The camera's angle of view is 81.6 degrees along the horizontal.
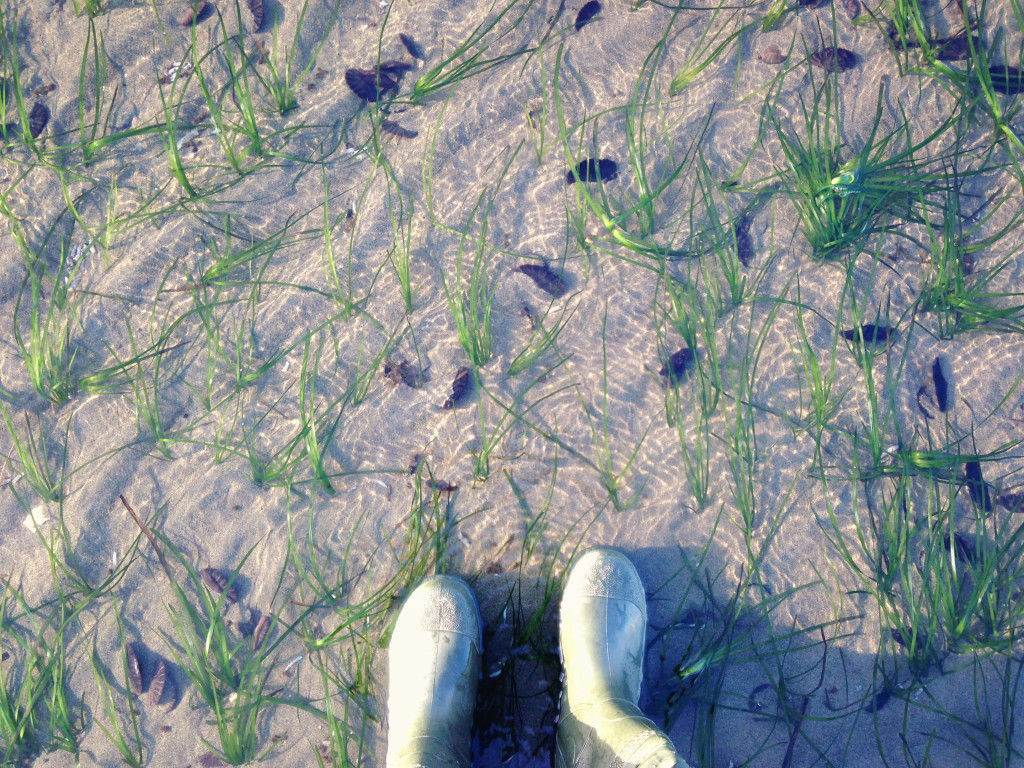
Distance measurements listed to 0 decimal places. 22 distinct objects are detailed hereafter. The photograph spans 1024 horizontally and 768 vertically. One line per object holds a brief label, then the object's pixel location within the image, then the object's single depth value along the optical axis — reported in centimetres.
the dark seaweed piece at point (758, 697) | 205
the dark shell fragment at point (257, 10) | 247
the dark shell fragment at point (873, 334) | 222
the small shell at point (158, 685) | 211
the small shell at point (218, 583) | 217
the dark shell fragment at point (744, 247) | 229
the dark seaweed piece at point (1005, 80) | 233
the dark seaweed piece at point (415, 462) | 223
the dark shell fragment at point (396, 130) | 241
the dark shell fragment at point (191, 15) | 247
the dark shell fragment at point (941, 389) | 220
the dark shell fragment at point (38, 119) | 244
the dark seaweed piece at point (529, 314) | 230
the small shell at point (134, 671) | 212
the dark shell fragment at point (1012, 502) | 213
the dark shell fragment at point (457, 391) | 225
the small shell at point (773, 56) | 240
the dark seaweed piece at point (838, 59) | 239
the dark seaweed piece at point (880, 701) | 204
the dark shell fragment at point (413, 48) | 245
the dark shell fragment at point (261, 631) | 212
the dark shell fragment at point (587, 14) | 244
